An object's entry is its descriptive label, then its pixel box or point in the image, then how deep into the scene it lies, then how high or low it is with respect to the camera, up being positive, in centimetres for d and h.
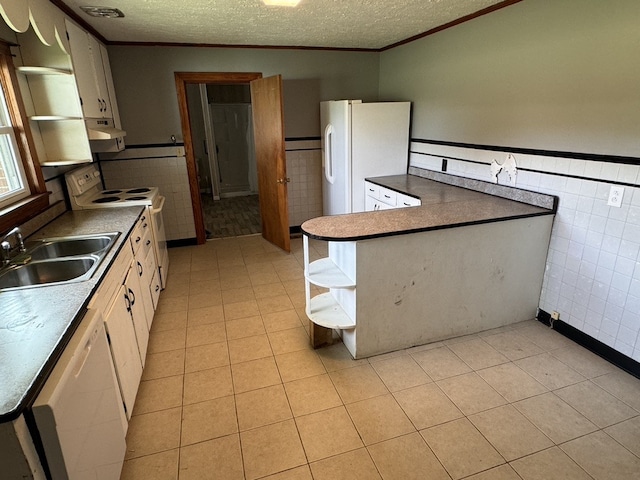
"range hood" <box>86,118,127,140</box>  290 -1
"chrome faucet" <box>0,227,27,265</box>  191 -57
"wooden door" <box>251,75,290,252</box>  389 -34
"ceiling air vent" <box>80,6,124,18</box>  270 +84
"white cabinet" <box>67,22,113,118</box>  275 +45
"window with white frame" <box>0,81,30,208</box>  228 -19
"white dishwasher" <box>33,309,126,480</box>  107 -90
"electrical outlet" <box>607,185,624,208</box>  218 -46
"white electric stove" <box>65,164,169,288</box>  309 -61
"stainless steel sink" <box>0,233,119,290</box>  187 -68
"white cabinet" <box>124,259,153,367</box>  219 -108
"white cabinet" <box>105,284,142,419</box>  178 -109
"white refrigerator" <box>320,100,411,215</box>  393 -23
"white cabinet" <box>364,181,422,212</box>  331 -72
